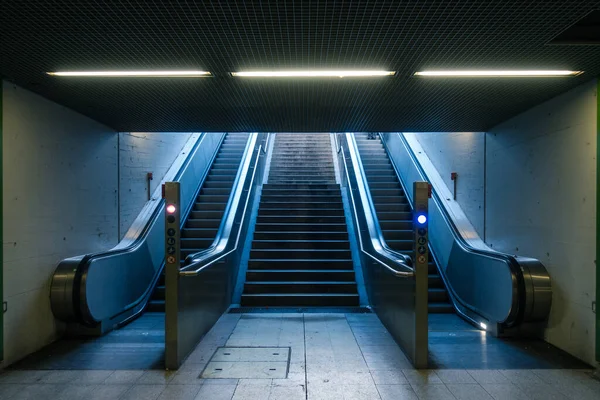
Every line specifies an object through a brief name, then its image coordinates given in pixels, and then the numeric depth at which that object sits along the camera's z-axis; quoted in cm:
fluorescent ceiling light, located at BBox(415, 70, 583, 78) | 380
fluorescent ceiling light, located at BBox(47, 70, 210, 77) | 383
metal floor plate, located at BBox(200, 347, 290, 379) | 383
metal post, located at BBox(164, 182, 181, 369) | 406
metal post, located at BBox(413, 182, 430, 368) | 410
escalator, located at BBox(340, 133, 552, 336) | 466
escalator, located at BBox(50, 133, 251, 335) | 477
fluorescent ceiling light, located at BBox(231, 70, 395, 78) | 383
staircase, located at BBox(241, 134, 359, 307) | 673
